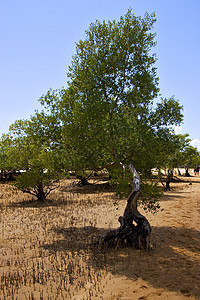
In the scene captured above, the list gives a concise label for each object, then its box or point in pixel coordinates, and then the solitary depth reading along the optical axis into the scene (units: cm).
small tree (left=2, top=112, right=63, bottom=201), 1241
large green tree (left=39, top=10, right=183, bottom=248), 1055
